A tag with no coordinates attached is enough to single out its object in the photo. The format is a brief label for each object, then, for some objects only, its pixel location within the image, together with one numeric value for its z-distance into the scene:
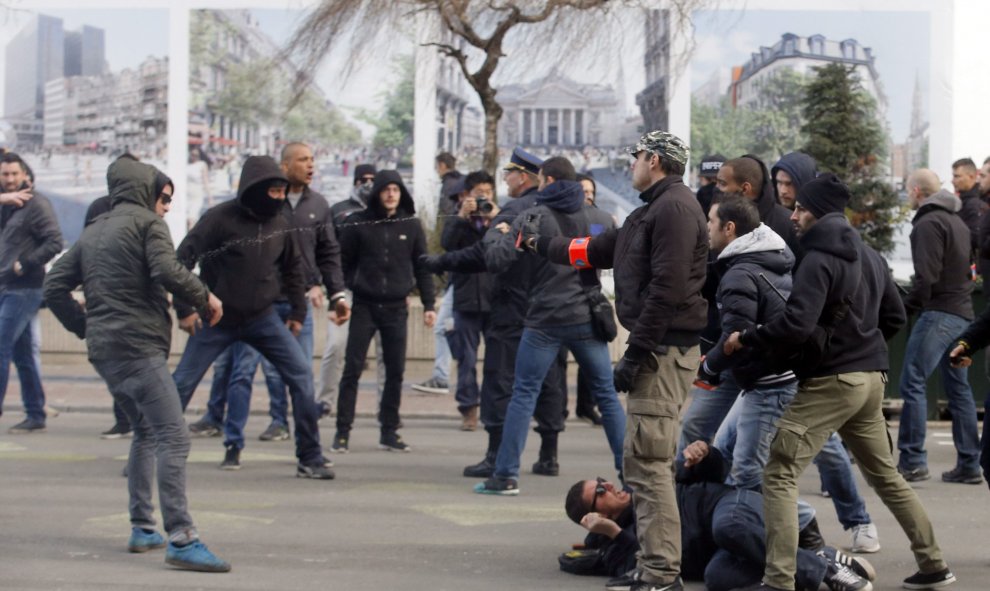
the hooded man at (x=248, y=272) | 9.11
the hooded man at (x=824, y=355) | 6.20
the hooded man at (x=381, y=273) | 10.58
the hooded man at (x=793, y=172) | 7.16
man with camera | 12.27
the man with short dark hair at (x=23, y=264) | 11.44
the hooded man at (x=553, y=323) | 8.81
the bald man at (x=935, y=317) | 9.52
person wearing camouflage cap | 6.32
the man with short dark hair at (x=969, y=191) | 11.12
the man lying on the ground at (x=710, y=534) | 6.46
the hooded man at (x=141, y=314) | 7.07
